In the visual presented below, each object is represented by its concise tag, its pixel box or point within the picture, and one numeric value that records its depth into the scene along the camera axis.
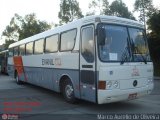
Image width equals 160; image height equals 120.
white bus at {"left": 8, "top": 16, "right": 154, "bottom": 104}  9.02
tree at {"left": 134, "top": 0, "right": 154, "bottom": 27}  42.78
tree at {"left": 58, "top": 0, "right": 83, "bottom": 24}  49.66
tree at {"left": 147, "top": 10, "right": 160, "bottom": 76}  33.72
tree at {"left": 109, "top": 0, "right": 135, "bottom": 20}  44.55
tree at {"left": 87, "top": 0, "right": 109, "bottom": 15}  47.06
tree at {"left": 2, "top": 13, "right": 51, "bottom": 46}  70.57
